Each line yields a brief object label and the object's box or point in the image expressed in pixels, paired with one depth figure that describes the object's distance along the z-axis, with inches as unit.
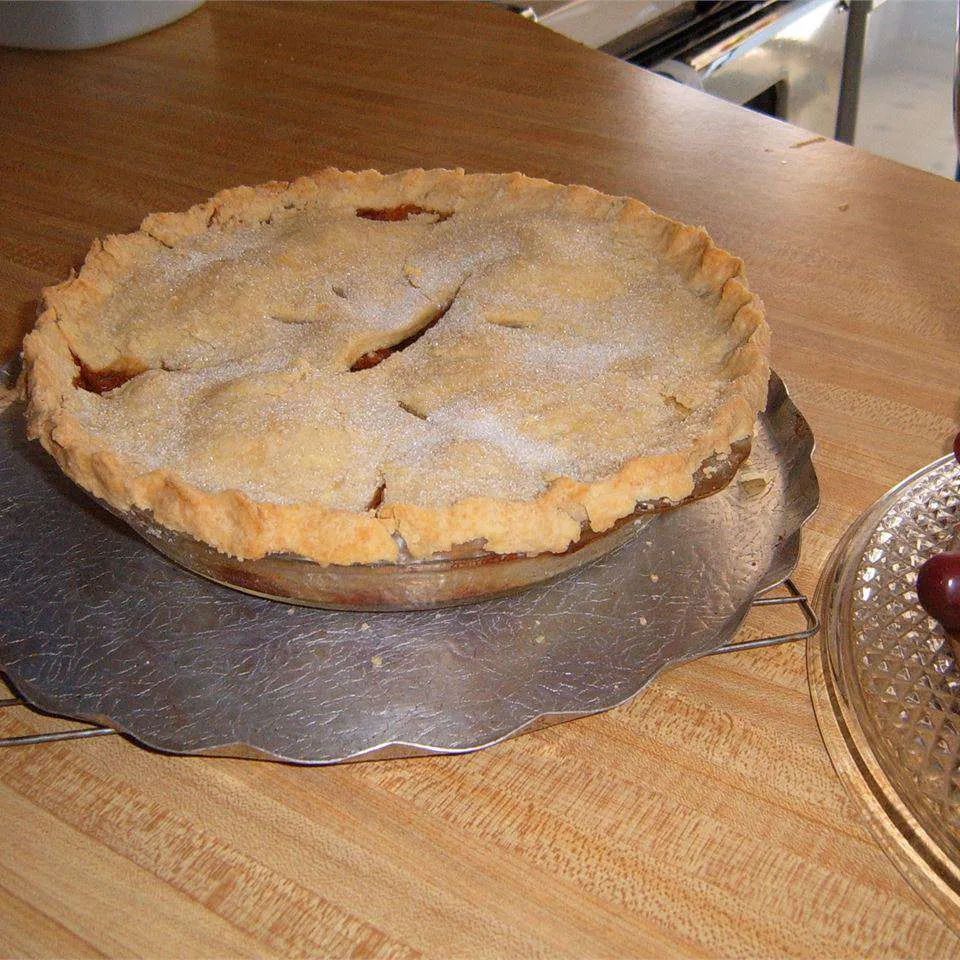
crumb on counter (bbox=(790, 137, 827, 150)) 28.6
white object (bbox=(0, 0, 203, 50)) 35.0
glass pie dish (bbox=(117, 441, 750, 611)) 14.9
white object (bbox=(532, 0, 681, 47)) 41.4
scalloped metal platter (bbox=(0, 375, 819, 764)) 14.8
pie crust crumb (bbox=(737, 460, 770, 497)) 17.8
